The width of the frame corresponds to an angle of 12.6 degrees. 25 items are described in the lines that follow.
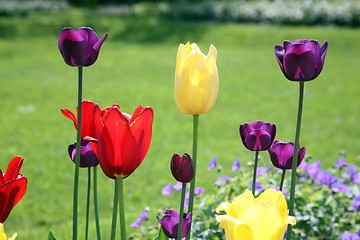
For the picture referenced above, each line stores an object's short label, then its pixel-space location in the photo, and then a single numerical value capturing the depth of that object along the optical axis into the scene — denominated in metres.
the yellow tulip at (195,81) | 1.67
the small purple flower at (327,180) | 2.44
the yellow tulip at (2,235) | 1.48
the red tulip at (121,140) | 1.62
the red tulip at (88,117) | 1.75
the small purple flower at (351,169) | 2.69
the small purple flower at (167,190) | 2.44
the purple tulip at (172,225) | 1.66
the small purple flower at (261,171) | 2.51
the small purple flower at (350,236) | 2.21
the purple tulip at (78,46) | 1.63
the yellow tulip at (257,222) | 1.47
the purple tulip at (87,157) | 1.74
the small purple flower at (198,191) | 2.30
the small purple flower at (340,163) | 2.59
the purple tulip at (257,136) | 1.75
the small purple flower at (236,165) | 2.47
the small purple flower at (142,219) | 2.32
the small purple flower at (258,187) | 2.27
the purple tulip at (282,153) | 1.75
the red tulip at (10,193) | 1.63
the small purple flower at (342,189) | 2.45
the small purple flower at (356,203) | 2.38
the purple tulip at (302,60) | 1.65
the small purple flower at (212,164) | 2.38
